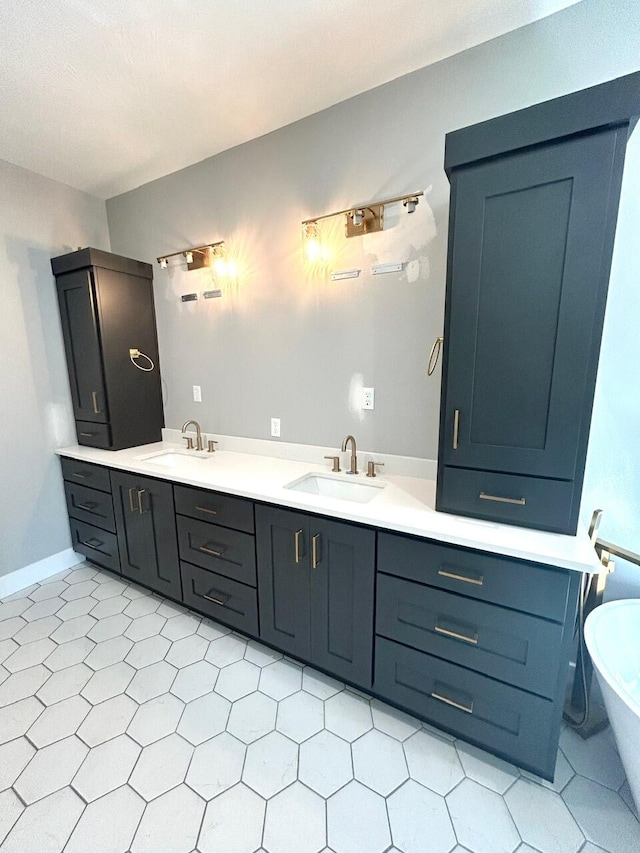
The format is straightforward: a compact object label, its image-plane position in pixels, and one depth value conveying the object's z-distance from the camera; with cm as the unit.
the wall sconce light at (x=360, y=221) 158
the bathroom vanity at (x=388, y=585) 111
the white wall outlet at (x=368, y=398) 185
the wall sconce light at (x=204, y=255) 218
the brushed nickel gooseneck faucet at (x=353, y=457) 183
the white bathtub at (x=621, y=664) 99
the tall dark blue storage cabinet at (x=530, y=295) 100
